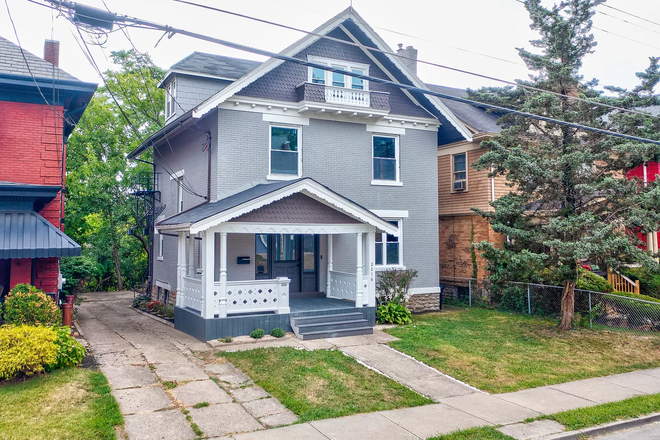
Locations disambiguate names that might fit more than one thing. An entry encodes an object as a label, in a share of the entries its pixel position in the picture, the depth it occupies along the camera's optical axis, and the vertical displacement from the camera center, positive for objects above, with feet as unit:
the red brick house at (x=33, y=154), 39.06 +8.03
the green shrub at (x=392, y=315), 49.14 -6.30
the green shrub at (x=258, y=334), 41.24 -6.76
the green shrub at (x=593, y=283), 52.13 -3.58
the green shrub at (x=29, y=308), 34.47 -3.83
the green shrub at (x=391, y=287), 52.65 -3.85
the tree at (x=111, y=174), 86.38 +13.55
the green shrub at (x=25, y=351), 27.30 -5.49
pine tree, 40.98 +6.92
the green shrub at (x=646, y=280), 59.31 -3.75
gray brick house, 43.16 +6.95
